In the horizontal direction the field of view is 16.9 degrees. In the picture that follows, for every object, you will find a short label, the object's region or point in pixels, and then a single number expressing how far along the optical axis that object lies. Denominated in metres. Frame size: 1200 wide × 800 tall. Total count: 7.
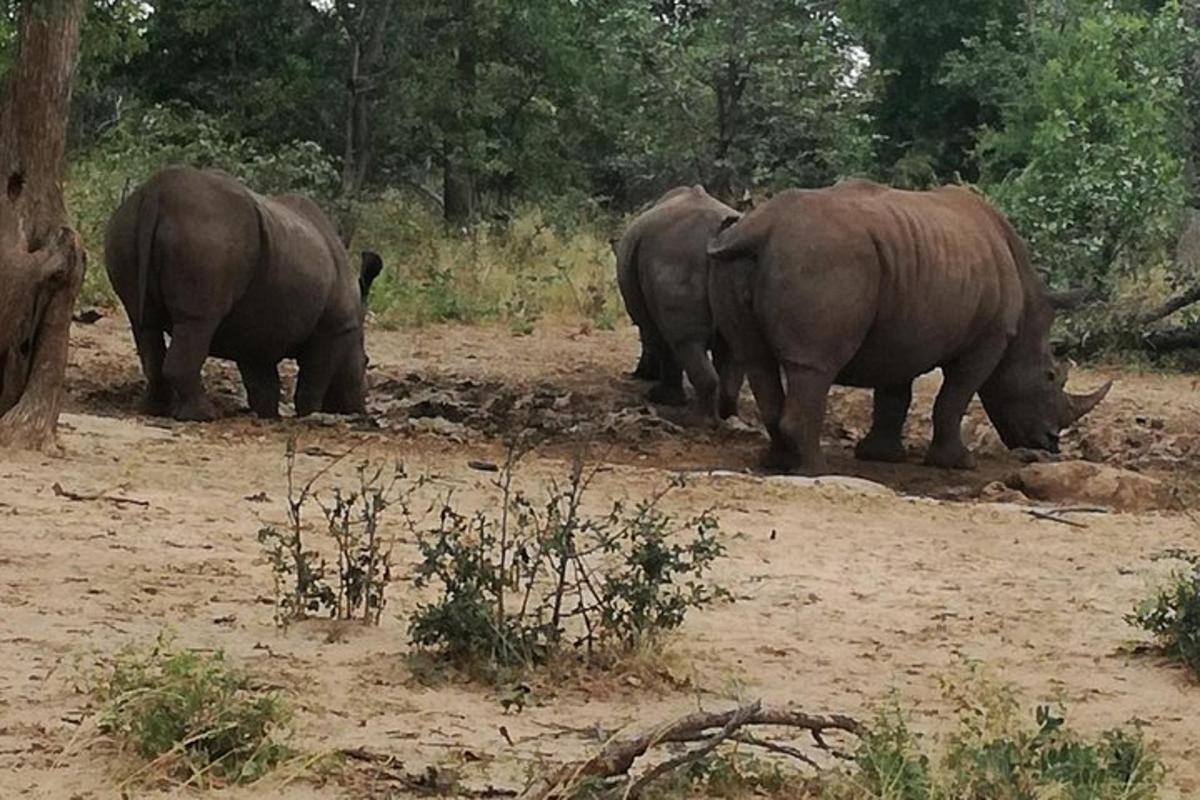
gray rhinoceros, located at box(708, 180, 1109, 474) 21.36
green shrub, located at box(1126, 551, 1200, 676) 12.16
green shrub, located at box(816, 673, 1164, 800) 8.90
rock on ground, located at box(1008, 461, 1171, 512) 20.30
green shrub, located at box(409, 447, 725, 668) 11.26
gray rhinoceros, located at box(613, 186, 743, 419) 26.69
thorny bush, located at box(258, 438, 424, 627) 12.16
